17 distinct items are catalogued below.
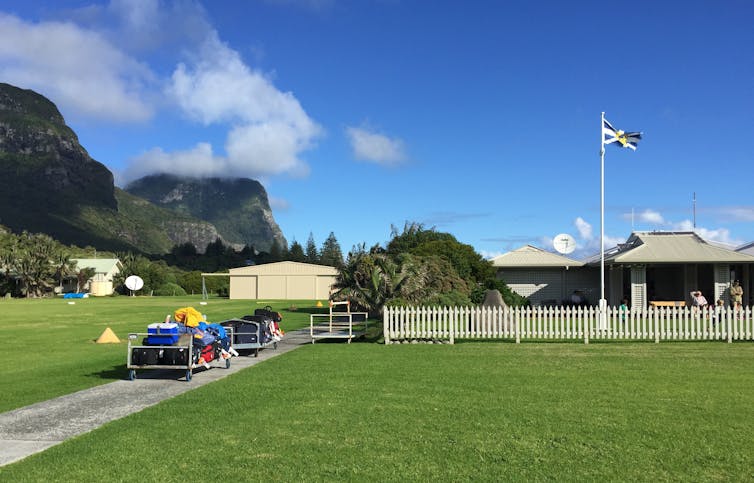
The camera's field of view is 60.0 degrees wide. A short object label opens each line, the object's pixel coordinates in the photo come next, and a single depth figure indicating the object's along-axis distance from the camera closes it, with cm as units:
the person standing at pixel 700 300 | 2418
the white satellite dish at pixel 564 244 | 3258
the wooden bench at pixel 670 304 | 2762
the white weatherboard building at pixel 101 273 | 7425
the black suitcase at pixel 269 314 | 1877
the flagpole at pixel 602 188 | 2100
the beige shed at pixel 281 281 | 6391
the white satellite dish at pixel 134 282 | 6606
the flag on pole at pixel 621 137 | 2177
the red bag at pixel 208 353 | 1224
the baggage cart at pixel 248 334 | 1485
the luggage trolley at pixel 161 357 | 1130
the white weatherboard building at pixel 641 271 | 2914
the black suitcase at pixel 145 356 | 1146
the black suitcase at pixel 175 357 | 1140
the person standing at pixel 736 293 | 2569
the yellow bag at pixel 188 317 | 1258
